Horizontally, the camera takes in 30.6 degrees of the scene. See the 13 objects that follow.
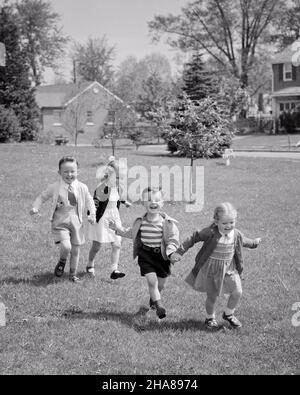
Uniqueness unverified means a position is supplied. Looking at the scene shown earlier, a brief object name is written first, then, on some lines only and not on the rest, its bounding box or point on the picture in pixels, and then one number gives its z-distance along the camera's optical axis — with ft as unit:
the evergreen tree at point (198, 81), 106.63
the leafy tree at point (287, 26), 202.89
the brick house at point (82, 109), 178.50
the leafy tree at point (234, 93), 151.96
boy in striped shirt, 21.20
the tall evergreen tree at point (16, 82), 112.06
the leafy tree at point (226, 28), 196.65
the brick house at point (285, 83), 173.78
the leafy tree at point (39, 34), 218.38
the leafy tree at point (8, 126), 107.55
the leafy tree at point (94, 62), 231.50
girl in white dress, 26.53
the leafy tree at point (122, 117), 115.55
